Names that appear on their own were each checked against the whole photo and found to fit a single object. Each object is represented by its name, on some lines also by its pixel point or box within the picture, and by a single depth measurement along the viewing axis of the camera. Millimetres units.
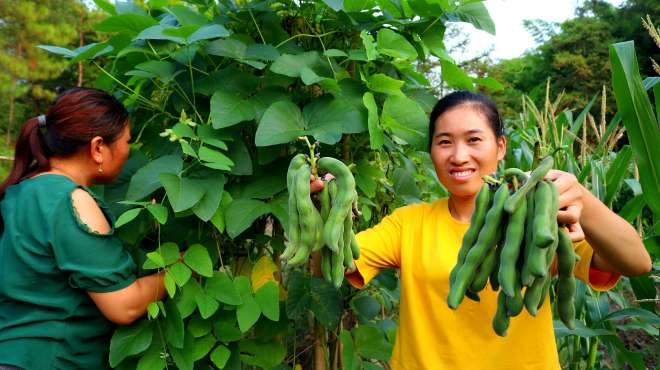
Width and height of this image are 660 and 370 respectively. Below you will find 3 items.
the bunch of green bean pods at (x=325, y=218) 1336
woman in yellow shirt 1623
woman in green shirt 1732
